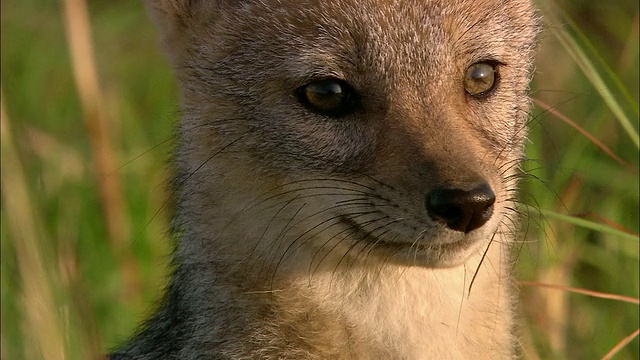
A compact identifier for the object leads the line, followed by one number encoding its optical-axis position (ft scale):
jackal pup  24.75
